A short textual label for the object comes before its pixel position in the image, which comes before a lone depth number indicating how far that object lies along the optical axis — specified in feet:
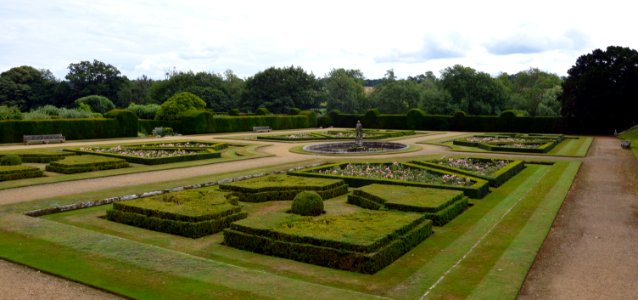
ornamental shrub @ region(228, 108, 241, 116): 177.23
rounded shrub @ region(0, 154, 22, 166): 68.18
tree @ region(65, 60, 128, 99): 274.16
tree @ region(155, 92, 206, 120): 151.94
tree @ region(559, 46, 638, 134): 138.51
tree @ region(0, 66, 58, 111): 252.62
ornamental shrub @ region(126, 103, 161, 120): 171.01
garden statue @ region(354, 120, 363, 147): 102.19
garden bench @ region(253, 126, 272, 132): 164.45
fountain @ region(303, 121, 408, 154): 93.86
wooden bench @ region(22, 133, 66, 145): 107.02
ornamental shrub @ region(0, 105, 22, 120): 114.77
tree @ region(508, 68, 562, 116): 242.58
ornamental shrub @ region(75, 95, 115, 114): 242.91
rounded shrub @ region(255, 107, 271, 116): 182.70
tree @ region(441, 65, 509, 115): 219.82
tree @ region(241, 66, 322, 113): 258.16
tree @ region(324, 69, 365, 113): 279.90
